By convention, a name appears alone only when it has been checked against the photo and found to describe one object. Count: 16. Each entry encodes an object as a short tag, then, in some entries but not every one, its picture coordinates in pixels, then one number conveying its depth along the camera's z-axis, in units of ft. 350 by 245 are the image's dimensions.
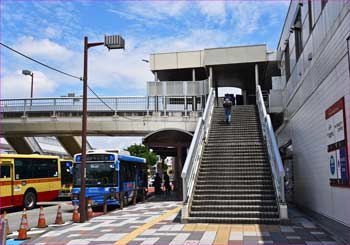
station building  30.45
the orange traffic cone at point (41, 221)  42.27
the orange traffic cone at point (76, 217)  44.48
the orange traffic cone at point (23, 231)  35.35
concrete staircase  39.77
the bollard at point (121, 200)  59.40
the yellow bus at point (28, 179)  62.29
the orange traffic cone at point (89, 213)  48.06
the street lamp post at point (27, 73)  117.29
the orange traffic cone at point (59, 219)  44.50
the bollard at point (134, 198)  67.74
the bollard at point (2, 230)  21.50
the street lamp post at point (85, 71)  45.39
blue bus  59.31
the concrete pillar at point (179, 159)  70.90
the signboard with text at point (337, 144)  29.66
